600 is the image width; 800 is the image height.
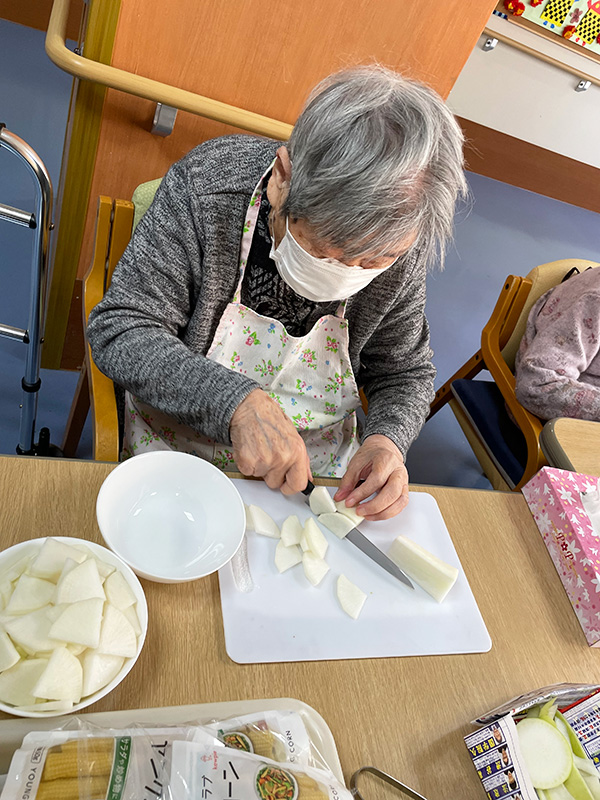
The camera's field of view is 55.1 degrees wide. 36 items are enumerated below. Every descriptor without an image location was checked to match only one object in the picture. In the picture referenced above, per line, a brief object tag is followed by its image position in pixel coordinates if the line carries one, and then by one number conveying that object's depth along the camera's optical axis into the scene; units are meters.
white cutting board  0.77
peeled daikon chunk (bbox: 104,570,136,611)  0.65
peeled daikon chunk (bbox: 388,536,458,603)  0.89
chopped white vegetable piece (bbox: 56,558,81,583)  0.63
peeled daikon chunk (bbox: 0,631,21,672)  0.57
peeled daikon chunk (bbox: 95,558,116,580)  0.66
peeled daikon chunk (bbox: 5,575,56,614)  0.61
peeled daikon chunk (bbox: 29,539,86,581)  0.64
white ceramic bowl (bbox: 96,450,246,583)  0.78
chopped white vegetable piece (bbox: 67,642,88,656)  0.59
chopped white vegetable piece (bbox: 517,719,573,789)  0.69
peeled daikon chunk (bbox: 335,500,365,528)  0.94
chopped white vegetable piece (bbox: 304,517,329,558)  0.87
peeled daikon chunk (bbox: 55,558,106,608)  0.61
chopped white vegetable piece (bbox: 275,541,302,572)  0.84
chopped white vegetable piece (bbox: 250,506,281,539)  0.87
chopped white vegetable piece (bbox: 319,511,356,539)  0.92
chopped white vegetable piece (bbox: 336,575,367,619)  0.83
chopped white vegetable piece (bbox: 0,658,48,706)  0.56
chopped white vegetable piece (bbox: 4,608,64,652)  0.58
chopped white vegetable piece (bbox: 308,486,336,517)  0.94
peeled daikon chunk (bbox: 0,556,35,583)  0.63
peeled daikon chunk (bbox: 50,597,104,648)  0.58
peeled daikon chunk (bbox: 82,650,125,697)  0.59
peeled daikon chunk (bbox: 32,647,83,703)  0.56
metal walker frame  1.01
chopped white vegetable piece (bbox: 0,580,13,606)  0.62
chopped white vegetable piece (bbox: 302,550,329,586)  0.84
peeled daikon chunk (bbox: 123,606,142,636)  0.65
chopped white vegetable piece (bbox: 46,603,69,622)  0.60
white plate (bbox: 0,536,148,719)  0.61
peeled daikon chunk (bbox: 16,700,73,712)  0.56
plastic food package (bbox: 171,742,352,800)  0.52
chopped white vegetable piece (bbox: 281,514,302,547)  0.87
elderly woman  0.78
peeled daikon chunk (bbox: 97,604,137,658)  0.61
